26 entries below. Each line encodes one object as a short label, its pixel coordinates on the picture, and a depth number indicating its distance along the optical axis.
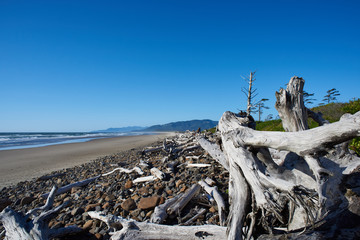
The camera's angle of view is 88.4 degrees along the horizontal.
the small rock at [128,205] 4.28
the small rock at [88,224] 3.80
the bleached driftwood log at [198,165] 6.40
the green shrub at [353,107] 10.25
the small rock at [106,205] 4.54
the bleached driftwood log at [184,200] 3.71
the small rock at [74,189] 6.11
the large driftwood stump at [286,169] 2.05
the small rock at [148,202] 4.12
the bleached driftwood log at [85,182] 6.01
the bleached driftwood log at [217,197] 3.35
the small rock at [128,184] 5.68
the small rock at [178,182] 5.18
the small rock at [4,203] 5.69
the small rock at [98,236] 3.47
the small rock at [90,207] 4.52
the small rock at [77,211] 4.40
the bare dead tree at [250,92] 20.30
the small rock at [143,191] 5.00
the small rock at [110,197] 4.94
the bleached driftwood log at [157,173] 5.75
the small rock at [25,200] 5.85
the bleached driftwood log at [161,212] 3.34
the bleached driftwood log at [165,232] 2.60
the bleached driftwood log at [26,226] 2.92
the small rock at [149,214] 3.91
